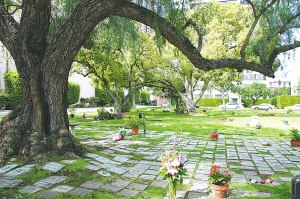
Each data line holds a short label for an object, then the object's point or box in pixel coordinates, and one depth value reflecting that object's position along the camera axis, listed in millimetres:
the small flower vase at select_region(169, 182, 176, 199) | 2836
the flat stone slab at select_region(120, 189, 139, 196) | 3223
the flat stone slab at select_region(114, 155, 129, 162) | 4977
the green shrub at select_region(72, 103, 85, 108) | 26153
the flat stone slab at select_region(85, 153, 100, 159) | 4896
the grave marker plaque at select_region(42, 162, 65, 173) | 3846
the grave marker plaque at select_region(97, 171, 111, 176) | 3980
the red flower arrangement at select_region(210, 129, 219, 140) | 7605
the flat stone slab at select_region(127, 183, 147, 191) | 3471
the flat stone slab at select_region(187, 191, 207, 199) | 3122
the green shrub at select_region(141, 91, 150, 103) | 41431
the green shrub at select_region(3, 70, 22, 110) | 17328
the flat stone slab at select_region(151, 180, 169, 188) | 3592
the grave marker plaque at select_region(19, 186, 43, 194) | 3137
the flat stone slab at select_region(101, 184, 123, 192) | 3385
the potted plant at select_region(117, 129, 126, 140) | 7278
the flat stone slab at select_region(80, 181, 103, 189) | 3409
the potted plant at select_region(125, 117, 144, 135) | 8508
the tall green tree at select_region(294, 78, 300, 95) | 36531
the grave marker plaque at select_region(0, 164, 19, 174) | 3761
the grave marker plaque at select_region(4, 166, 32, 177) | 3657
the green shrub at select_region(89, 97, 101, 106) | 28967
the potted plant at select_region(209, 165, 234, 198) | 3064
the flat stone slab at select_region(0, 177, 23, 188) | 3244
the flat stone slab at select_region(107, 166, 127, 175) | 4188
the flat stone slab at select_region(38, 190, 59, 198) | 2986
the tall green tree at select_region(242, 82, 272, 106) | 38031
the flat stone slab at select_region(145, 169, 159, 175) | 4184
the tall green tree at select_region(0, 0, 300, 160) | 4445
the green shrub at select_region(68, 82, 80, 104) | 24672
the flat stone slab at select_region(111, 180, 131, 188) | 3579
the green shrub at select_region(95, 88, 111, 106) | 30556
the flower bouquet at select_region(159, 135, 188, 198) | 2740
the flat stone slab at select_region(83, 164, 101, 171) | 4160
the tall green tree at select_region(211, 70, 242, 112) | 18584
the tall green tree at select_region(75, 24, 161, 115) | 13844
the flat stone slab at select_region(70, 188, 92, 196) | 3129
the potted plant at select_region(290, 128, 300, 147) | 6629
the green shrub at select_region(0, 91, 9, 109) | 16648
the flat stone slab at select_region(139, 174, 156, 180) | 3918
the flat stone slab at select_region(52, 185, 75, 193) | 3197
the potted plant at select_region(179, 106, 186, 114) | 21359
